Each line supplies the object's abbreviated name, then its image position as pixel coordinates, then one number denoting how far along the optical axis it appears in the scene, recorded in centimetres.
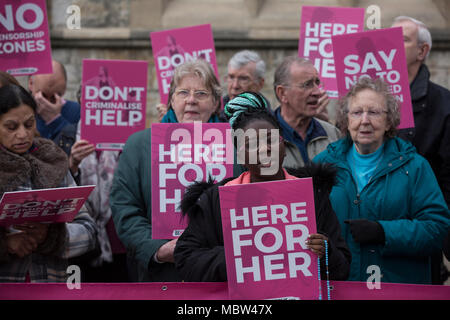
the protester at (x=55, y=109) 550
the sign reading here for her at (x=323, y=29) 581
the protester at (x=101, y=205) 513
